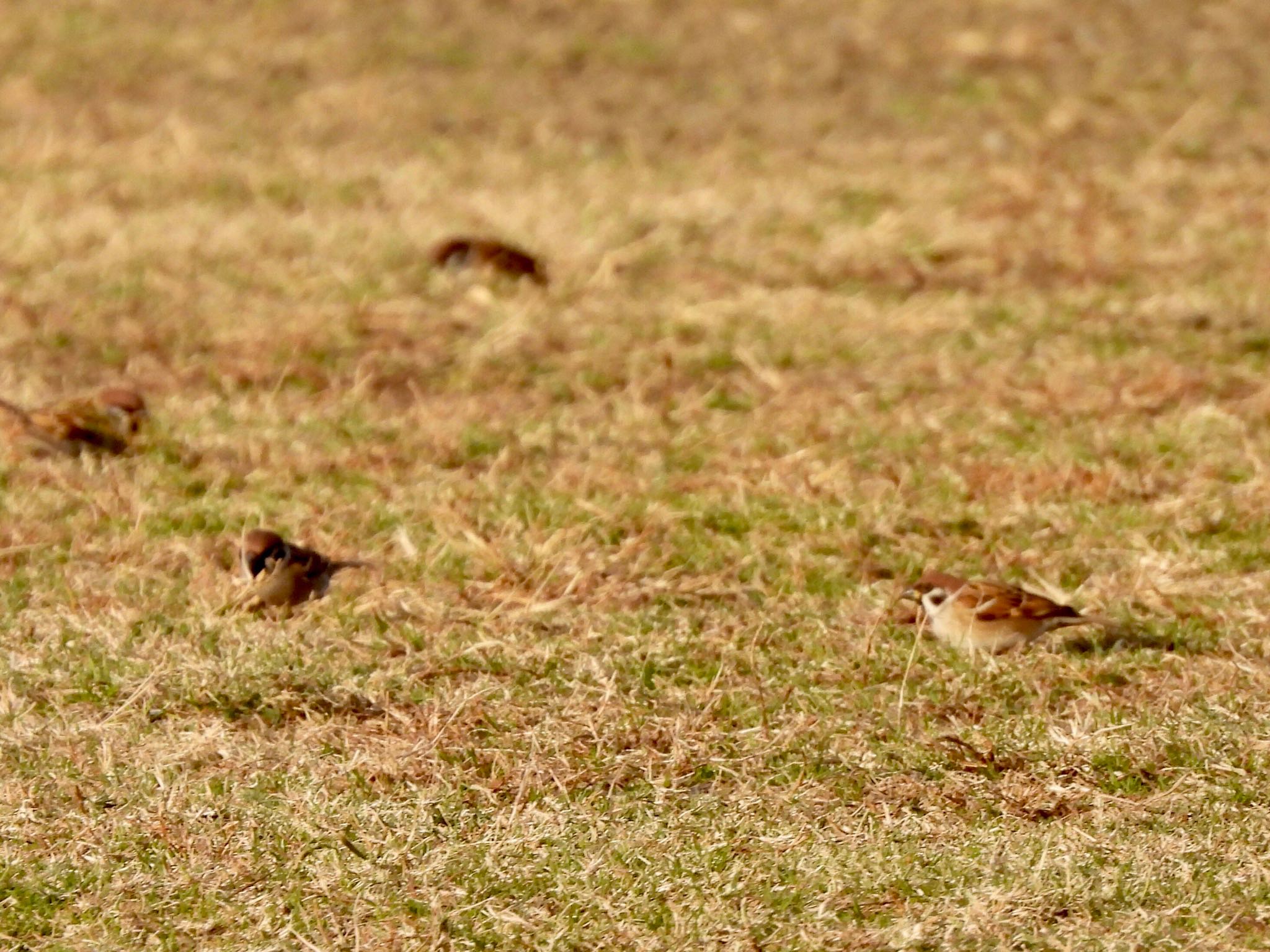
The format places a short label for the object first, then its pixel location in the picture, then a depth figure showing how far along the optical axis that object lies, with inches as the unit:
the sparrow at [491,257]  761.6
